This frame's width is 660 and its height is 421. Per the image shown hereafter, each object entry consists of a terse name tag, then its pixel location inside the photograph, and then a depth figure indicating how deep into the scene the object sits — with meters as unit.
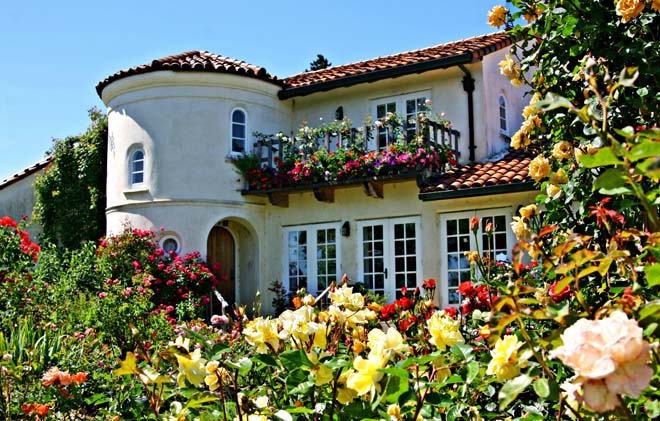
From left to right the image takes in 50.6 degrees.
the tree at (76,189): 17.33
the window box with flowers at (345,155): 13.45
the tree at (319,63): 32.72
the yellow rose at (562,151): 3.70
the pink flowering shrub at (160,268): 13.86
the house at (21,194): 20.14
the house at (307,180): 13.86
